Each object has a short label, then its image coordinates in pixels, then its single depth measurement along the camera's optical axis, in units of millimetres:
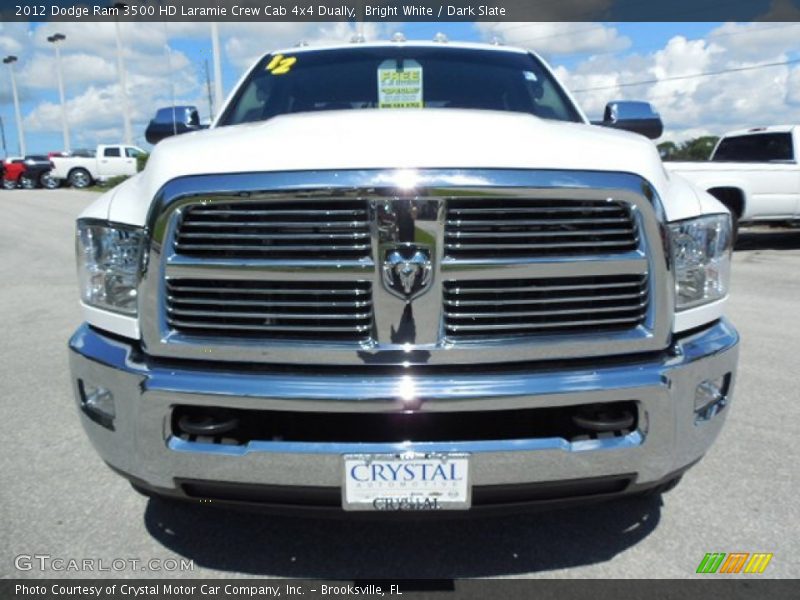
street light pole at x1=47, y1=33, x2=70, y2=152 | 48619
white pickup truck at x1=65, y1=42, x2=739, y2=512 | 2021
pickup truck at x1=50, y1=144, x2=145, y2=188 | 31766
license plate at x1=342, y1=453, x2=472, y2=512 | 2010
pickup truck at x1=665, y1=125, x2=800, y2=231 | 10492
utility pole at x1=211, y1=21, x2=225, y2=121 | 20906
